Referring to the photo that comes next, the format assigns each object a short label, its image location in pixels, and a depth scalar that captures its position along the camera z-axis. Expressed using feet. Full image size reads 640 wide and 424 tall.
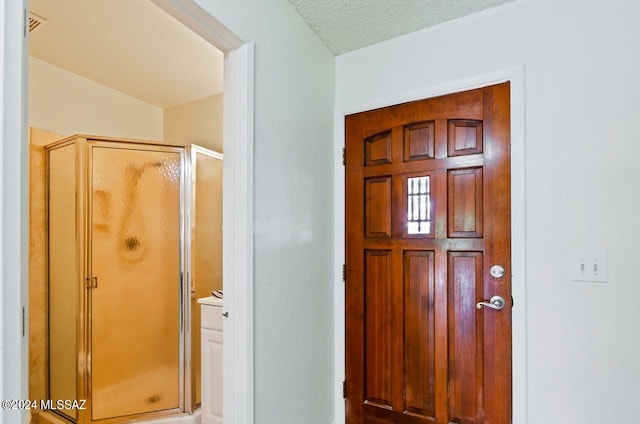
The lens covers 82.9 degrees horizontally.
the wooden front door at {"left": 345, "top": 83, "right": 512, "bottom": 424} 5.72
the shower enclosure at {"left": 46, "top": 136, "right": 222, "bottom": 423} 7.54
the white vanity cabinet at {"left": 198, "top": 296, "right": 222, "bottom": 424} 7.23
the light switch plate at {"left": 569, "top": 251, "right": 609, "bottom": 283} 4.94
